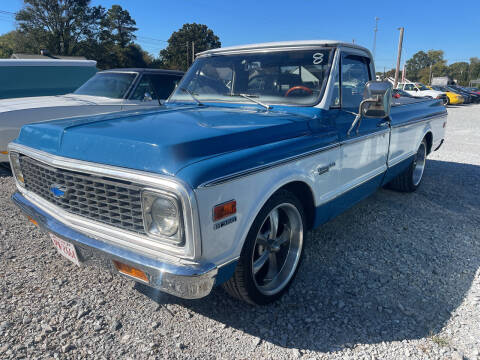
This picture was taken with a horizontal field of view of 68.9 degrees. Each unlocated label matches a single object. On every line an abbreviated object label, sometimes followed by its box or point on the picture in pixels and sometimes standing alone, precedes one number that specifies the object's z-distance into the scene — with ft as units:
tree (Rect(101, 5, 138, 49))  159.63
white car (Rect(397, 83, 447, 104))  75.77
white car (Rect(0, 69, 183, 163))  15.39
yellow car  79.61
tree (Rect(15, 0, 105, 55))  131.23
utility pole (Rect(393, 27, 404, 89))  96.02
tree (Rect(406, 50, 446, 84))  290.97
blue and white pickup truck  5.85
